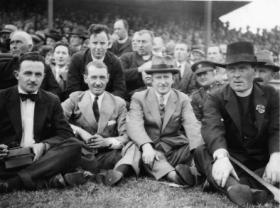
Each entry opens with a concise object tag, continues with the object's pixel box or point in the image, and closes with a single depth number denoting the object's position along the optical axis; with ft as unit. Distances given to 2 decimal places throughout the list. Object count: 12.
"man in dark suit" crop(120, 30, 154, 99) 18.03
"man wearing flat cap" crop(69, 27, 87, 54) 22.02
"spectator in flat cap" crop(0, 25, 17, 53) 20.14
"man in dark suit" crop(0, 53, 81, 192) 10.67
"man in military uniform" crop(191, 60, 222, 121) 16.52
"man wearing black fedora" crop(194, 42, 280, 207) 10.15
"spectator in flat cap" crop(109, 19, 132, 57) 22.31
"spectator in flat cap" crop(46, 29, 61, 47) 23.58
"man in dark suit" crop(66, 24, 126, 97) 16.37
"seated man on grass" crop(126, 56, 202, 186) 12.27
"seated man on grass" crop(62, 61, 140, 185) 12.48
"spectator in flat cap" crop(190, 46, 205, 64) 25.03
